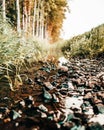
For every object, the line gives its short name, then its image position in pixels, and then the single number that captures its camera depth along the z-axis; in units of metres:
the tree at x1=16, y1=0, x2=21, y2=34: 6.82
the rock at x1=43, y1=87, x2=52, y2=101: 1.88
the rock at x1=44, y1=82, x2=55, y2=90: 2.17
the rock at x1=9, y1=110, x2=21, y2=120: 1.51
